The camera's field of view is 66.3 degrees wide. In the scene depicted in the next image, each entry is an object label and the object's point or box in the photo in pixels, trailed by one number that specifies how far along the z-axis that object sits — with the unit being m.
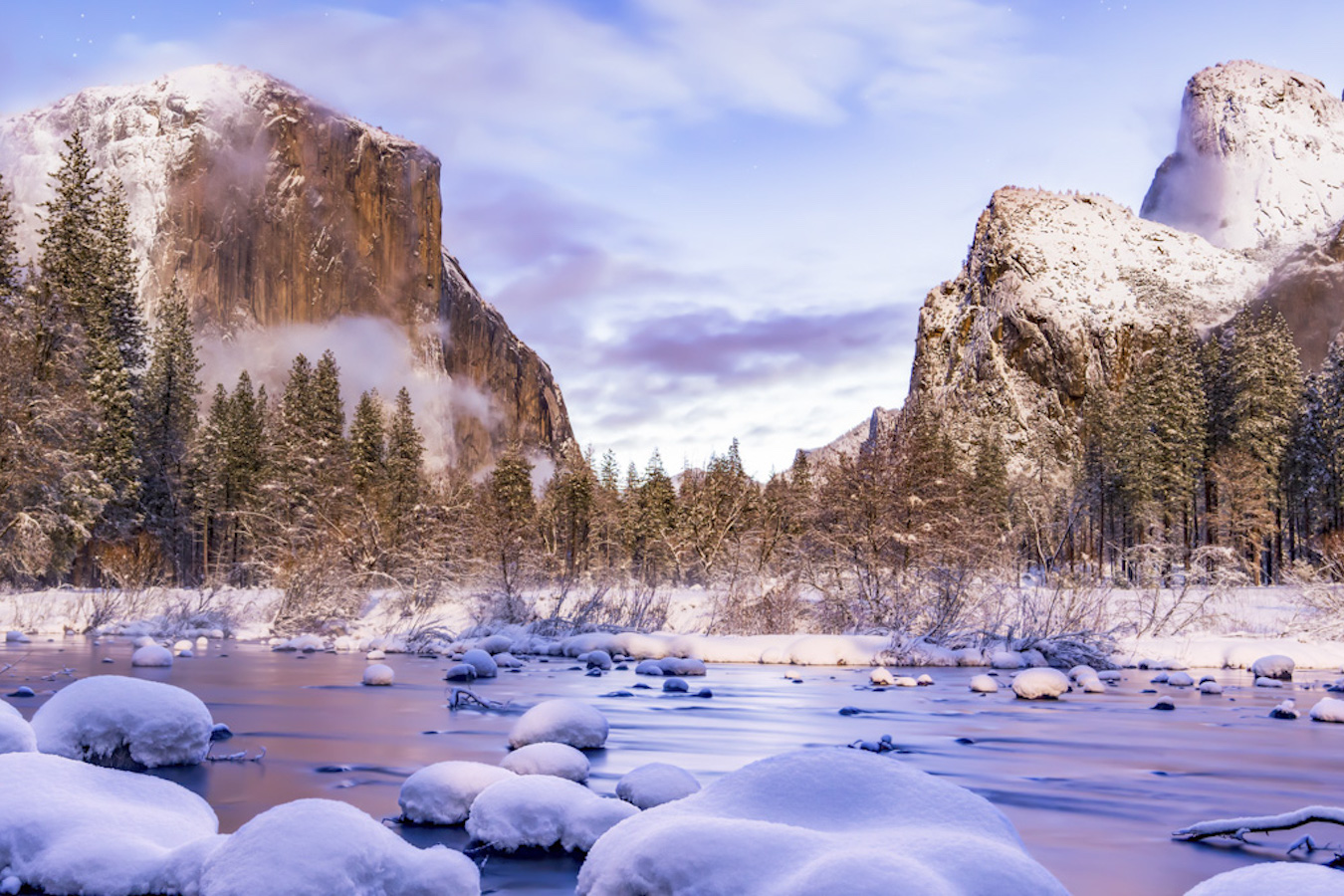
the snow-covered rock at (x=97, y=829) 3.75
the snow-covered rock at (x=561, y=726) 7.16
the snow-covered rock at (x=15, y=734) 5.18
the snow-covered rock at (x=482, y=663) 14.00
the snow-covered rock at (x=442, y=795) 5.02
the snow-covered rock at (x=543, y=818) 4.59
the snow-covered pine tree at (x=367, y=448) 59.44
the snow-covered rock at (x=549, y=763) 5.80
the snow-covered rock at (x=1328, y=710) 9.82
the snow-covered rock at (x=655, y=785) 5.09
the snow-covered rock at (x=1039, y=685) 11.81
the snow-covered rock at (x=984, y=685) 12.25
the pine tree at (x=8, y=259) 31.44
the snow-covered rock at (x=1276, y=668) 14.34
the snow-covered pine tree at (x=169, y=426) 46.66
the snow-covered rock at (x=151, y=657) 13.21
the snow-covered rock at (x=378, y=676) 12.27
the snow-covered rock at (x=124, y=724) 5.79
